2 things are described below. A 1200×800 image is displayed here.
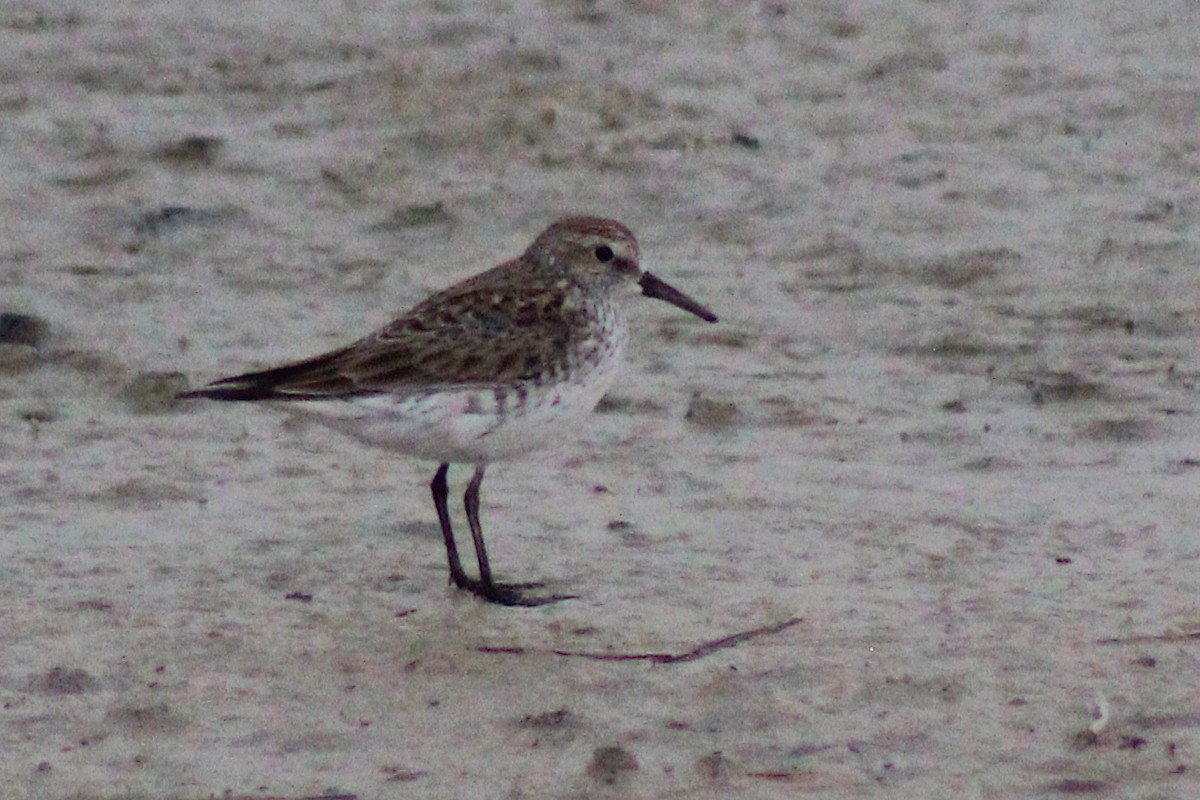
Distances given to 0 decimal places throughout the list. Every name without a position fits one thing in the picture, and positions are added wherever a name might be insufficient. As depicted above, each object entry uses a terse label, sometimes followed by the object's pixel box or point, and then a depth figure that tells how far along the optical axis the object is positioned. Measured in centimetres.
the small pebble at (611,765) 1105
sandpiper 1333
